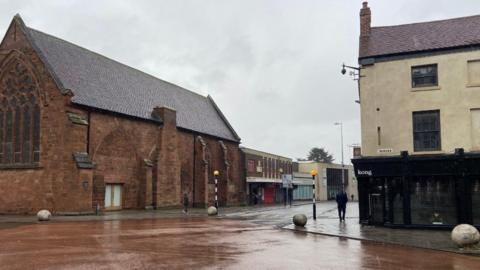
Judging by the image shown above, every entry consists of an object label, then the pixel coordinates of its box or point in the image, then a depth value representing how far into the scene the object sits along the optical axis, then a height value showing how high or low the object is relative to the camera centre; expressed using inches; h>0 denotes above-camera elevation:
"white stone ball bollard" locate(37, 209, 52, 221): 1017.5 -78.6
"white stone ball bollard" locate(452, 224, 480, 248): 588.4 -71.1
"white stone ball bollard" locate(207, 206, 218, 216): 1320.1 -89.2
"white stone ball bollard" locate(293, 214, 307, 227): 905.5 -78.3
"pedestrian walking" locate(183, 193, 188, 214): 1489.7 -69.1
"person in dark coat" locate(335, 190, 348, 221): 1097.4 -50.9
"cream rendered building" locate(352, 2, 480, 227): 849.5 +93.5
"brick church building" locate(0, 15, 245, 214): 1269.7 +133.1
